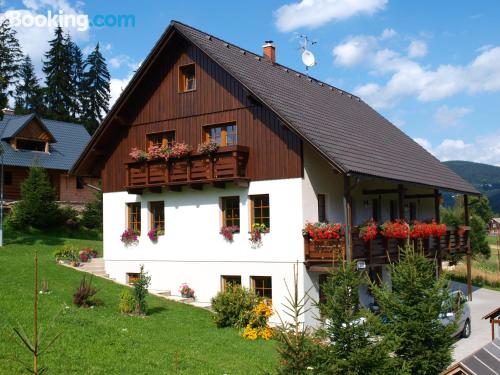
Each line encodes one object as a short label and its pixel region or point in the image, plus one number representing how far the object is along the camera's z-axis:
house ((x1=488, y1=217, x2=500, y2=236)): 115.96
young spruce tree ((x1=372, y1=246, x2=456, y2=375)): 10.41
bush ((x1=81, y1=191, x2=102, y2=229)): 35.72
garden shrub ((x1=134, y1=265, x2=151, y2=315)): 16.47
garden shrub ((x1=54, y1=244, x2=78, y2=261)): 23.81
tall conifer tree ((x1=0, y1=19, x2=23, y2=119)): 61.34
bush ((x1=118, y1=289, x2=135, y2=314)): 16.45
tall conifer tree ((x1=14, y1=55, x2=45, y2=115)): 64.25
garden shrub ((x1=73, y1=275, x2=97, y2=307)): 16.56
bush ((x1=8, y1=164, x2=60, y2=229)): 32.09
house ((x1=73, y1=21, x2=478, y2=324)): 17.95
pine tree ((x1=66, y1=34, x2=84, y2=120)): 66.25
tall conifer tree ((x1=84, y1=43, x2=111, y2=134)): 66.94
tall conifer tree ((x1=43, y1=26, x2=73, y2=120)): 64.69
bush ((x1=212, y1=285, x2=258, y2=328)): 16.44
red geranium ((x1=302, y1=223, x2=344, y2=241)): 16.83
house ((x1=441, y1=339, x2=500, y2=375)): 5.94
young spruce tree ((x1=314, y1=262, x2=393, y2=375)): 8.38
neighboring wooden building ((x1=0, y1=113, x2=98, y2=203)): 36.78
